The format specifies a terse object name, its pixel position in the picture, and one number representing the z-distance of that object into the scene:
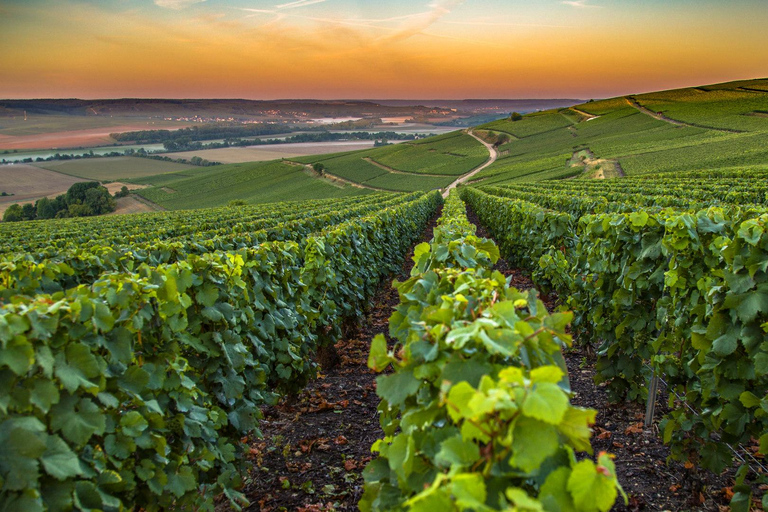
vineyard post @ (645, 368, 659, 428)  5.38
